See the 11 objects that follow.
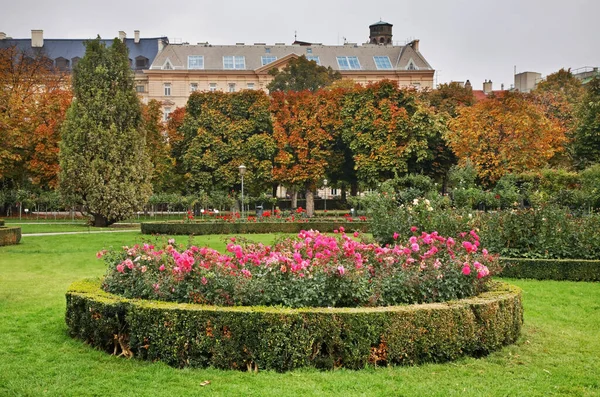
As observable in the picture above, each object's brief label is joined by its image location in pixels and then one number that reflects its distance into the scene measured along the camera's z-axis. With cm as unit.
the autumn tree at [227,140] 3828
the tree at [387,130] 3681
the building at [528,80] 7138
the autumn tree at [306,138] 3800
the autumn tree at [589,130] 3628
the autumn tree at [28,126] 3500
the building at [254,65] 6819
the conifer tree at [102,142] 2786
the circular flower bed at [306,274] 677
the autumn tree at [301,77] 5781
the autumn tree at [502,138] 3359
